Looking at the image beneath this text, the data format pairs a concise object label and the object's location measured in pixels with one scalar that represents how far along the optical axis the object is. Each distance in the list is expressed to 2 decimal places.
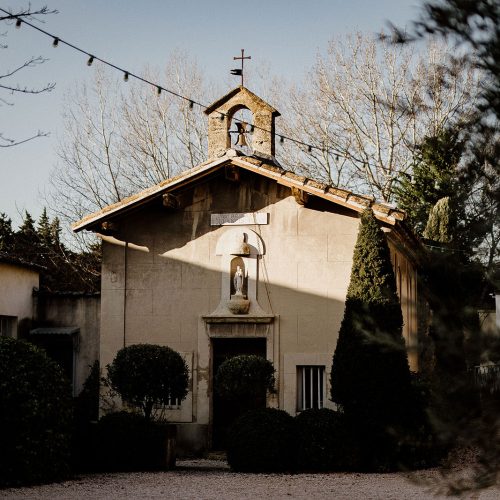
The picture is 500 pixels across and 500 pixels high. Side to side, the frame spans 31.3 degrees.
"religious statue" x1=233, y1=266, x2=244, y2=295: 17.02
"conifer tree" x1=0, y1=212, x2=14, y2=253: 35.91
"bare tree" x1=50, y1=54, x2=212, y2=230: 30.08
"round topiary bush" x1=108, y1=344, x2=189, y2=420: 14.71
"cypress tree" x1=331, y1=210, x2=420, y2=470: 14.01
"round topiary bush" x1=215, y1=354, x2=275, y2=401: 15.09
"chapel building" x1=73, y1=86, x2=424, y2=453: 16.66
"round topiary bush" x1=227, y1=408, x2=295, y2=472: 14.00
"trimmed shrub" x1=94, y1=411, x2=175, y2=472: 14.22
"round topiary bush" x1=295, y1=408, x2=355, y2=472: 13.92
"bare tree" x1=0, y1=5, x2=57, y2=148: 10.84
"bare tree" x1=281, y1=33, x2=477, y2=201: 28.30
